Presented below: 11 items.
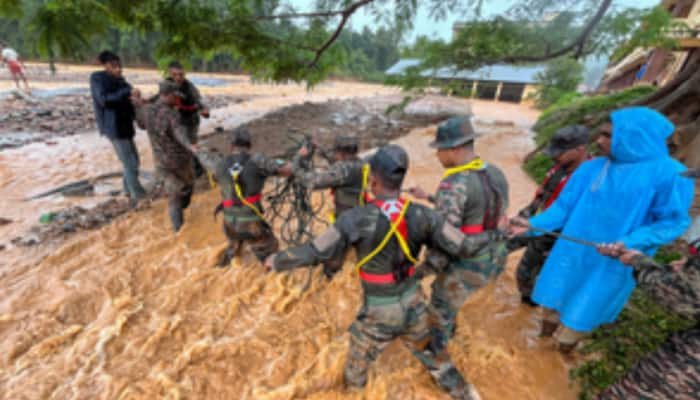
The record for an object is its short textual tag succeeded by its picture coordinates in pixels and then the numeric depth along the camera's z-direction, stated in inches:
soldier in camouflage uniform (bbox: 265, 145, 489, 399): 74.7
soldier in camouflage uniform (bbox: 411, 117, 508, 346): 87.6
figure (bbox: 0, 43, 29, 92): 515.8
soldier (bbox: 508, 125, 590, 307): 112.4
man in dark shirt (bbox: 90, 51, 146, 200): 173.9
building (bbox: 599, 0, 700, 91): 431.5
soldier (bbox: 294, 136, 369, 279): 115.7
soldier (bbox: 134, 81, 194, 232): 162.9
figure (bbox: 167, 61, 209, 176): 195.8
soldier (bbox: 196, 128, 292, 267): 129.6
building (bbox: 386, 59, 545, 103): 1026.1
